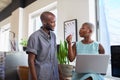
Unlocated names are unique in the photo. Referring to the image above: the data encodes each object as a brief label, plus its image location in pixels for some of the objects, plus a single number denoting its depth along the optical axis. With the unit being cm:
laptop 165
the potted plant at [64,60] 211
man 168
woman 184
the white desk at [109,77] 206
